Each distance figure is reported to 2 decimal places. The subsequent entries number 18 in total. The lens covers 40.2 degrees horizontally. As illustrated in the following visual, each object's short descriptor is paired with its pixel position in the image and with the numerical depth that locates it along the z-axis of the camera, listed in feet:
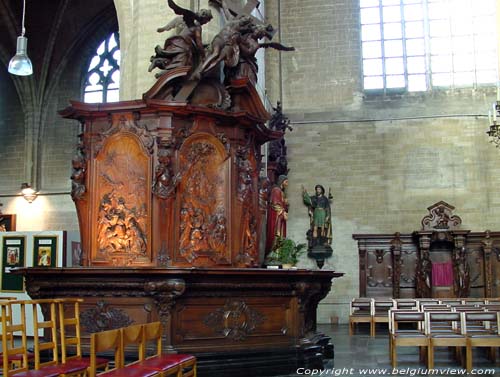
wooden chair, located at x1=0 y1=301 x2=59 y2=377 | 18.20
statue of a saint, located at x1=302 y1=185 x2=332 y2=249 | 62.54
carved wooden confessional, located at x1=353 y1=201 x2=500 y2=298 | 58.75
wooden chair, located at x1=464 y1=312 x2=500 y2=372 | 28.27
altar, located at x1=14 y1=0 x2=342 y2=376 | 27.37
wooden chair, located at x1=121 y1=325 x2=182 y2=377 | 18.85
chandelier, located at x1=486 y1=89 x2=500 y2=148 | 43.34
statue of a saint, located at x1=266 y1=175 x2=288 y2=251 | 40.74
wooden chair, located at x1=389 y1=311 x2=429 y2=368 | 28.76
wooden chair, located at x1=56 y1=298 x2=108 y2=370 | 20.84
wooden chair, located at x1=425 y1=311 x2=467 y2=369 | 28.37
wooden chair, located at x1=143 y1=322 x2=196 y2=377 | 20.01
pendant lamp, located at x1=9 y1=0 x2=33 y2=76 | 24.84
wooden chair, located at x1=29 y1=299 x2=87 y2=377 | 19.45
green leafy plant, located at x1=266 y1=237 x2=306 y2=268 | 36.58
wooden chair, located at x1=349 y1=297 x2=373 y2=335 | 48.83
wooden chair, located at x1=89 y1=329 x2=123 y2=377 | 16.94
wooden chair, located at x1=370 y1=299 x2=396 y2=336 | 47.03
